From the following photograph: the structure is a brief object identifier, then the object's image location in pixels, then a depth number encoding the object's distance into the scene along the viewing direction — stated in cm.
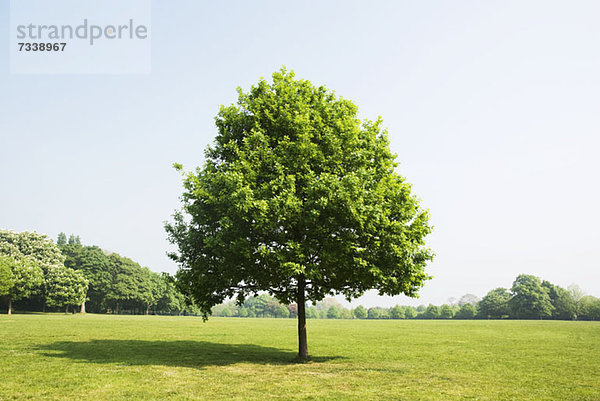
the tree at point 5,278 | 7906
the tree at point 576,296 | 15238
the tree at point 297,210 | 2220
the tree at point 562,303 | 15200
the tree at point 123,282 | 12025
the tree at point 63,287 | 9338
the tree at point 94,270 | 12050
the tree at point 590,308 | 14762
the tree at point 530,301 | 15062
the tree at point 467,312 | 18038
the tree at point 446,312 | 19300
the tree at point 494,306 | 16312
